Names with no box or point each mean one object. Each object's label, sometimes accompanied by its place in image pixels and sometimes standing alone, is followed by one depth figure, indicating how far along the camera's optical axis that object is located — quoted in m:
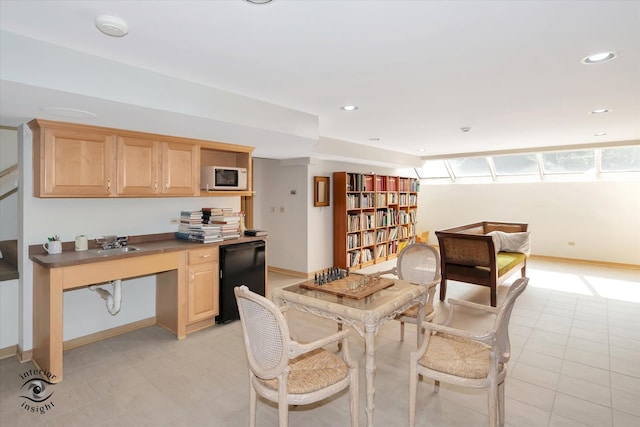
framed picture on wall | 5.94
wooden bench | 4.29
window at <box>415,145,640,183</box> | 6.73
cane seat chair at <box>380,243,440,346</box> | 3.05
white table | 2.06
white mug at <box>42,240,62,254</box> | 2.93
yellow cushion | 4.67
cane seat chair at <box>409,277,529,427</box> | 1.88
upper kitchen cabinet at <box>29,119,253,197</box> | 2.77
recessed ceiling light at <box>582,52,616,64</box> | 2.31
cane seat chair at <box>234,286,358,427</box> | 1.72
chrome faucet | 3.24
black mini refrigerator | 3.73
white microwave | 3.86
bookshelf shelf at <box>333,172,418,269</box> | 6.30
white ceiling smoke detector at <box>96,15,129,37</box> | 1.81
